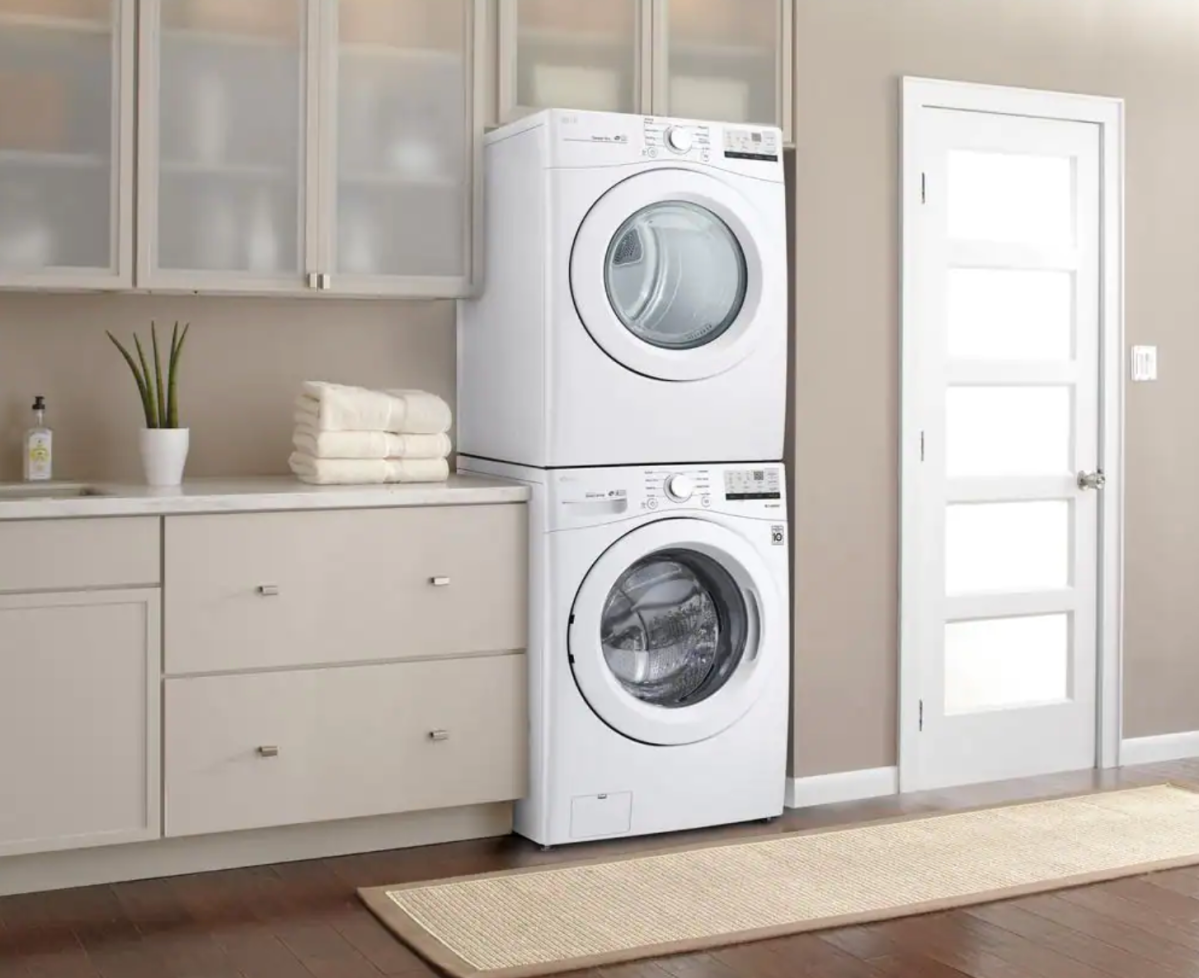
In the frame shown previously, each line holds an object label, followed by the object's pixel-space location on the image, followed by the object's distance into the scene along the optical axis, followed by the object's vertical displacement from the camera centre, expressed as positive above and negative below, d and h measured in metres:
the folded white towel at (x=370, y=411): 3.80 +0.10
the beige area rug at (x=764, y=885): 3.20 -0.92
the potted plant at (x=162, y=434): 3.73 +0.04
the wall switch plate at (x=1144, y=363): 4.83 +0.29
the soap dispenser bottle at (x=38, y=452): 3.82 +0.00
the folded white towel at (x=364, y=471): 3.80 -0.04
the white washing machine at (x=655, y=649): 3.85 -0.46
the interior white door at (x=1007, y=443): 4.52 +0.05
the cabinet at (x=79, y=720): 3.39 -0.55
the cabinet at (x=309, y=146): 3.72 +0.71
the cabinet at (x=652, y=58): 4.05 +1.00
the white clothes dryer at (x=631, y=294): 3.81 +0.39
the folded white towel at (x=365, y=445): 3.79 +0.02
